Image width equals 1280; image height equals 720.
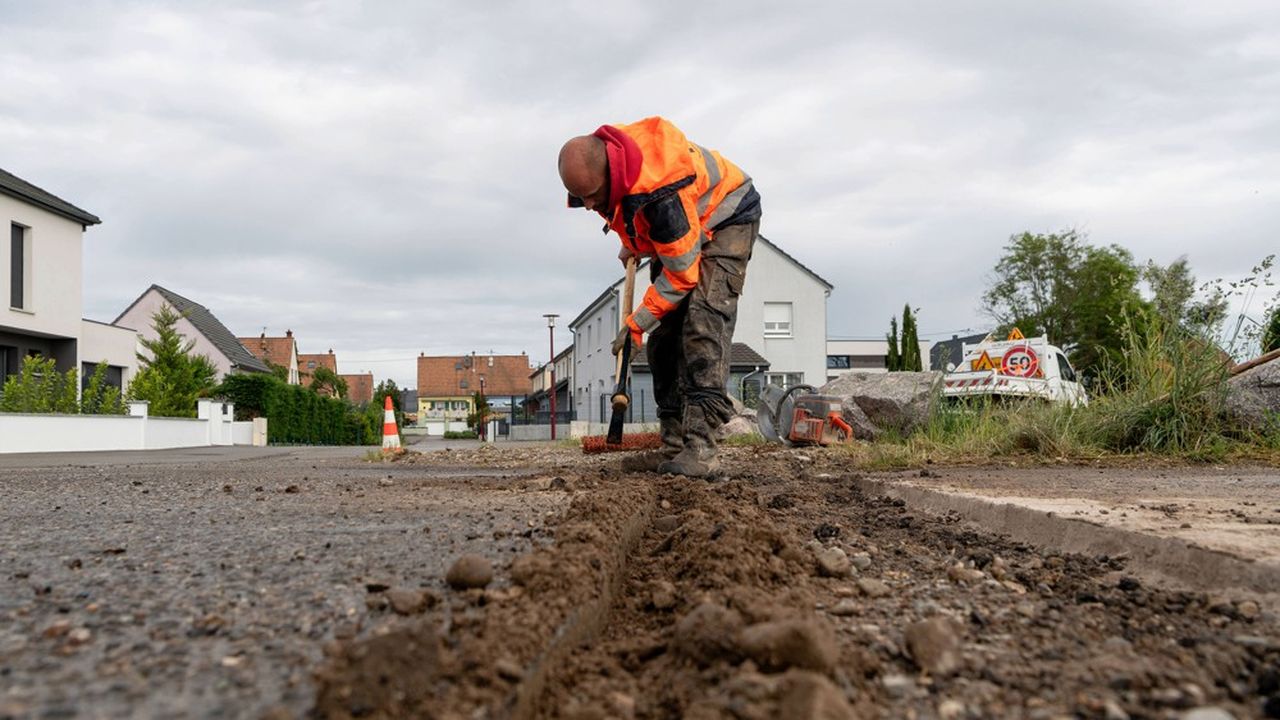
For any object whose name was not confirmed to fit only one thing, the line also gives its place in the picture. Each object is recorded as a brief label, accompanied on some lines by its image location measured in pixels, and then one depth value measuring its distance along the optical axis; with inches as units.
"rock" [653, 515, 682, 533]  109.1
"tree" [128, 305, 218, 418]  852.0
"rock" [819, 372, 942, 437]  348.2
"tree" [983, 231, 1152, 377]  1769.2
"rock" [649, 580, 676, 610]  69.4
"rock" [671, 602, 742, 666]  52.2
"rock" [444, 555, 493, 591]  66.6
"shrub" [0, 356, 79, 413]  628.3
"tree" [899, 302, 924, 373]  1230.9
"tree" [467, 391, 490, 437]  1802.7
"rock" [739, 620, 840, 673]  48.4
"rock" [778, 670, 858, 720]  41.5
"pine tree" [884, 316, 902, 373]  1341.5
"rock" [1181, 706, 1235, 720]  44.3
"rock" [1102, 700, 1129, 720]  45.6
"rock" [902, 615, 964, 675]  53.8
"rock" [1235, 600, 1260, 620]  66.1
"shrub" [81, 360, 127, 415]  709.3
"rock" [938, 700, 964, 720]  47.2
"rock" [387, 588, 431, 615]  59.3
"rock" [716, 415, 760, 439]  549.6
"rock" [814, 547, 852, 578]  83.2
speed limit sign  711.1
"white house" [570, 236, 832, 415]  1358.3
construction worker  174.6
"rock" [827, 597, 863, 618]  68.6
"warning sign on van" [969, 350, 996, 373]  735.1
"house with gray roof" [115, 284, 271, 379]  1561.3
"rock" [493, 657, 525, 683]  46.8
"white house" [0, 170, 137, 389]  845.8
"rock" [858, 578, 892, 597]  76.1
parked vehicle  714.8
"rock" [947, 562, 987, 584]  84.0
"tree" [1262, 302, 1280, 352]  286.3
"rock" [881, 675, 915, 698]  50.3
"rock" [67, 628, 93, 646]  53.3
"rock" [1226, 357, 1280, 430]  255.9
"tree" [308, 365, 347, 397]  1943.9
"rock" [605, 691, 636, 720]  46.9
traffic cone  407.7
